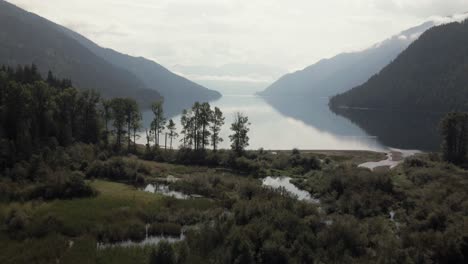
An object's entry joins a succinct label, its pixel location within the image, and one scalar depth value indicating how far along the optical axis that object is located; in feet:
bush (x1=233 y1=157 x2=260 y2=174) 281.13
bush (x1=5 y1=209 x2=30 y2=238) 133.05
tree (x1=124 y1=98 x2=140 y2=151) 326.03
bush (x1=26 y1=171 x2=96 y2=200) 176.55
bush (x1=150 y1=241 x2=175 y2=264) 106.11
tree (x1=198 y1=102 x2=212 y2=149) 324.19
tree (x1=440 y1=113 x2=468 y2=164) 300.20
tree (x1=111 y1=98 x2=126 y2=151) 319.47
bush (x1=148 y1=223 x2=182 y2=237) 142.10
